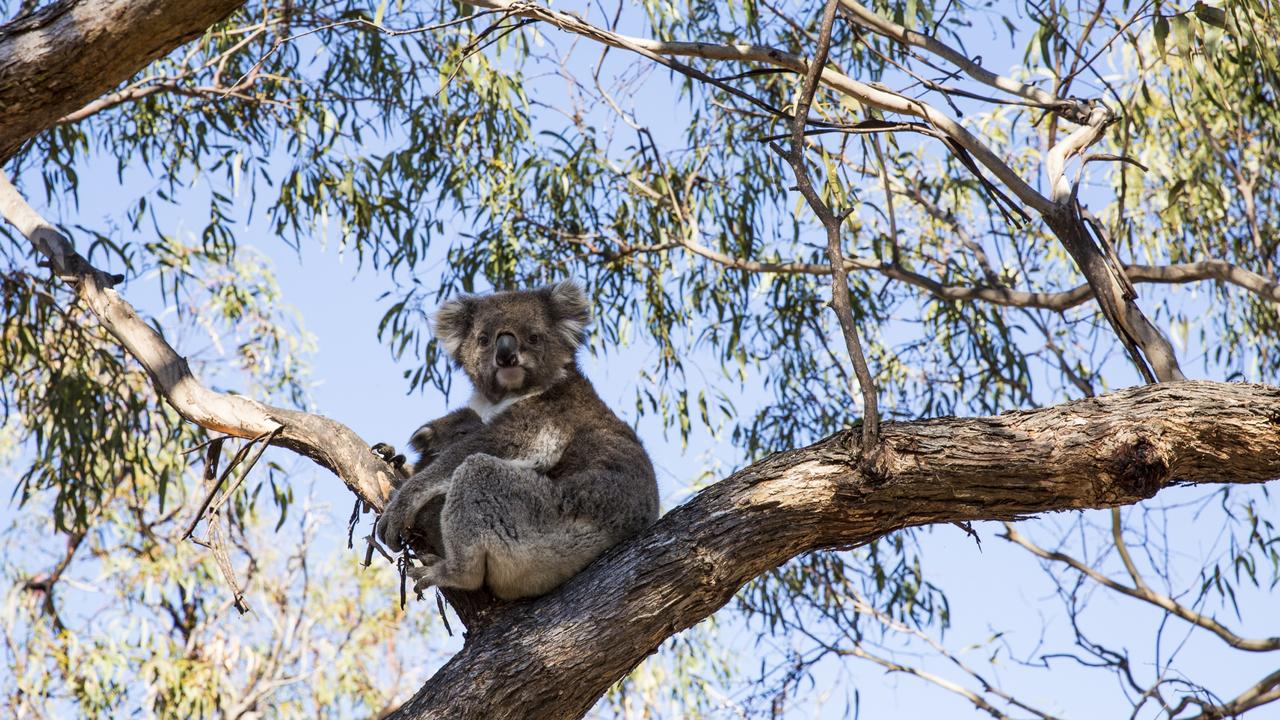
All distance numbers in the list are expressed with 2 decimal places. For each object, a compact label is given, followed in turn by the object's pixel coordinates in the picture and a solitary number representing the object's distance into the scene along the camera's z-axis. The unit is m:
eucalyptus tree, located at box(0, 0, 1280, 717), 6.02
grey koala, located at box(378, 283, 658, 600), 6.55
